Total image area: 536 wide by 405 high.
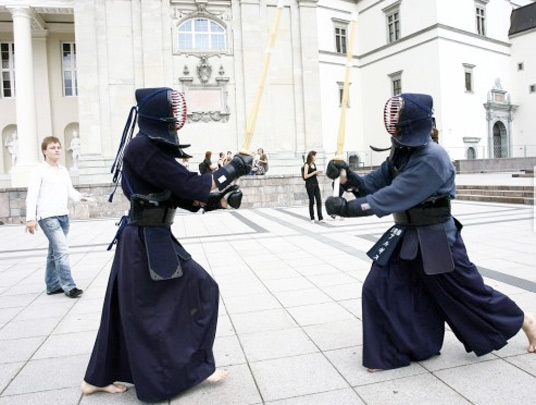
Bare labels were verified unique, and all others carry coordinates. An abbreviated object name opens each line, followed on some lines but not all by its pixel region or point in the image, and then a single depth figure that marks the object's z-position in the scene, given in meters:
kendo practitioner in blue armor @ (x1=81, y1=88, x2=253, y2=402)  2.97
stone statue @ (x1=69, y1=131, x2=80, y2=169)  27.06
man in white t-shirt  5.73
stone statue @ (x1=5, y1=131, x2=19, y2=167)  26.52
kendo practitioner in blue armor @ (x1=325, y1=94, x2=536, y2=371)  3.23
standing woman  12.54
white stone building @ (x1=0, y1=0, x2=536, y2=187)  21.72
